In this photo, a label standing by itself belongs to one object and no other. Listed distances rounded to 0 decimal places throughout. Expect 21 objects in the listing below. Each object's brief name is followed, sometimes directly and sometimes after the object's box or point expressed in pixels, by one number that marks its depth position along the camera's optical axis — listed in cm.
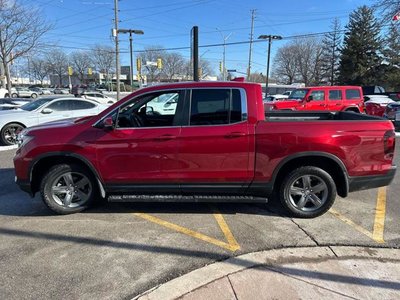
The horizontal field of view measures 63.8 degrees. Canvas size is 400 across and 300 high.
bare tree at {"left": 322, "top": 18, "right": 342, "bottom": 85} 6271
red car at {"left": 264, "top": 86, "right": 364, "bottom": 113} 1404
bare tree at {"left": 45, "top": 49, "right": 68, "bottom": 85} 9350
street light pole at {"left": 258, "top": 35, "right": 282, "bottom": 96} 3831
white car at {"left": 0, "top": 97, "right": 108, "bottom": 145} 959
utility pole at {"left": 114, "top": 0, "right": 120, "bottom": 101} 2898
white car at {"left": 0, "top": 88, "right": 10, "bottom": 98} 3095
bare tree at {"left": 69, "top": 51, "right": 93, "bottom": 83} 9575
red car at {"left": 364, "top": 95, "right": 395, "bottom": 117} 1595
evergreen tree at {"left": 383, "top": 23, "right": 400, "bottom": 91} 4603
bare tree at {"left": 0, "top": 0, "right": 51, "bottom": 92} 2167
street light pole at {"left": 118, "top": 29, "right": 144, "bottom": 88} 2944
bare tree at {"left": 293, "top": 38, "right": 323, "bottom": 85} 8194
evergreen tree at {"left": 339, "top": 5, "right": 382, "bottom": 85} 4869
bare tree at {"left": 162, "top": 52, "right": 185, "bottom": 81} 9512
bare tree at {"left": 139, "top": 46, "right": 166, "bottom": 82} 9176
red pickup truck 404
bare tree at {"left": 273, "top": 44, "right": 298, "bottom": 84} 8850
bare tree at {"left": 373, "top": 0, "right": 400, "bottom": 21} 1983
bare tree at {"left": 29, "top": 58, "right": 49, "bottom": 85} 9188
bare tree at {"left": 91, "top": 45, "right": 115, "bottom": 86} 9061
